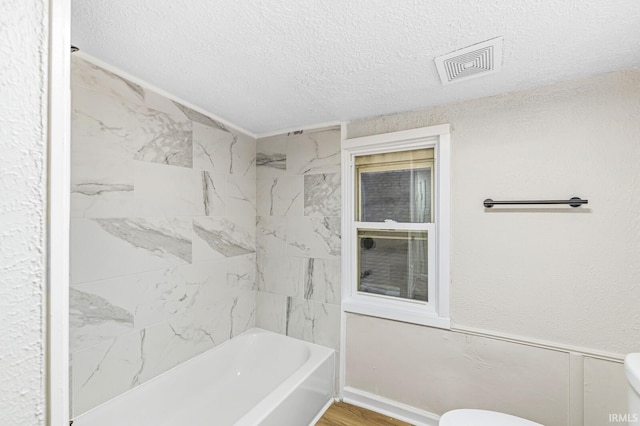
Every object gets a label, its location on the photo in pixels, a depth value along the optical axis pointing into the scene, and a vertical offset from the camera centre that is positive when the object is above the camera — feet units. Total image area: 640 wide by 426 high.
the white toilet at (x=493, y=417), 3.55 -3.27
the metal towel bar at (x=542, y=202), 4.68 +0.22
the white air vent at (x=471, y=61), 4.00 +2.38
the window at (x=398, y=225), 5.91 -0.27
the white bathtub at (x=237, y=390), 4.98 -3.73
